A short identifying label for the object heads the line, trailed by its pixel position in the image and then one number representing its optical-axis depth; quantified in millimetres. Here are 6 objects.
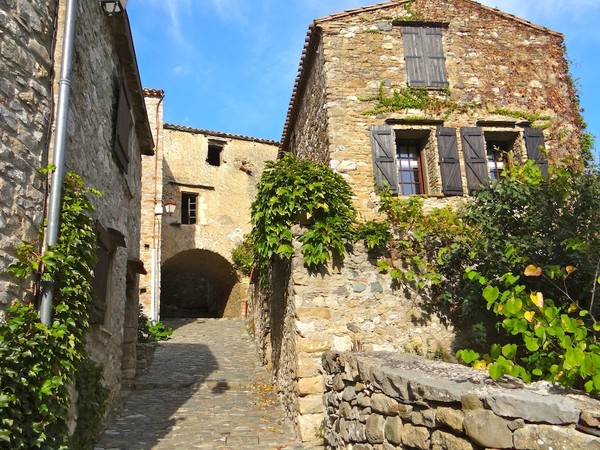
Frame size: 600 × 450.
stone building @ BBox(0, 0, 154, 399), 3756
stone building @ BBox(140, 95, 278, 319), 16297
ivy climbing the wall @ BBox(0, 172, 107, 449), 3445
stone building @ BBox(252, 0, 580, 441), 9008
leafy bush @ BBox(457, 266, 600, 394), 2764
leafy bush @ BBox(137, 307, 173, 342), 11812
